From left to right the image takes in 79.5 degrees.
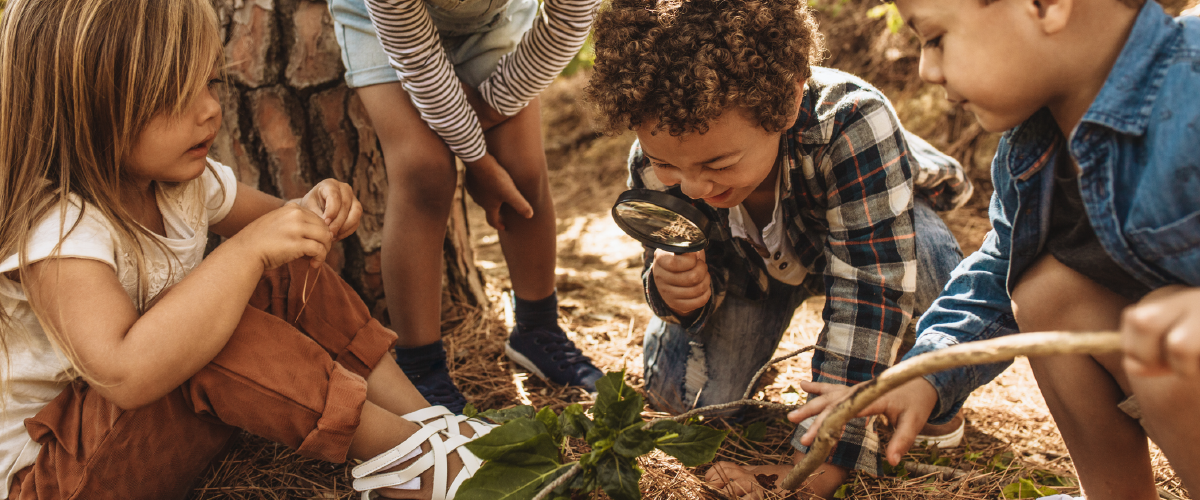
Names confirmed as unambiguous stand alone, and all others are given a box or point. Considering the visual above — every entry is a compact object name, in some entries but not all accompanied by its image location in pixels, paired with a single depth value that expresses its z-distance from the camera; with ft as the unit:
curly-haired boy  5.02
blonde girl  4.42
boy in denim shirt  3.37
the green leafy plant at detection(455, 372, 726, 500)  4.20
